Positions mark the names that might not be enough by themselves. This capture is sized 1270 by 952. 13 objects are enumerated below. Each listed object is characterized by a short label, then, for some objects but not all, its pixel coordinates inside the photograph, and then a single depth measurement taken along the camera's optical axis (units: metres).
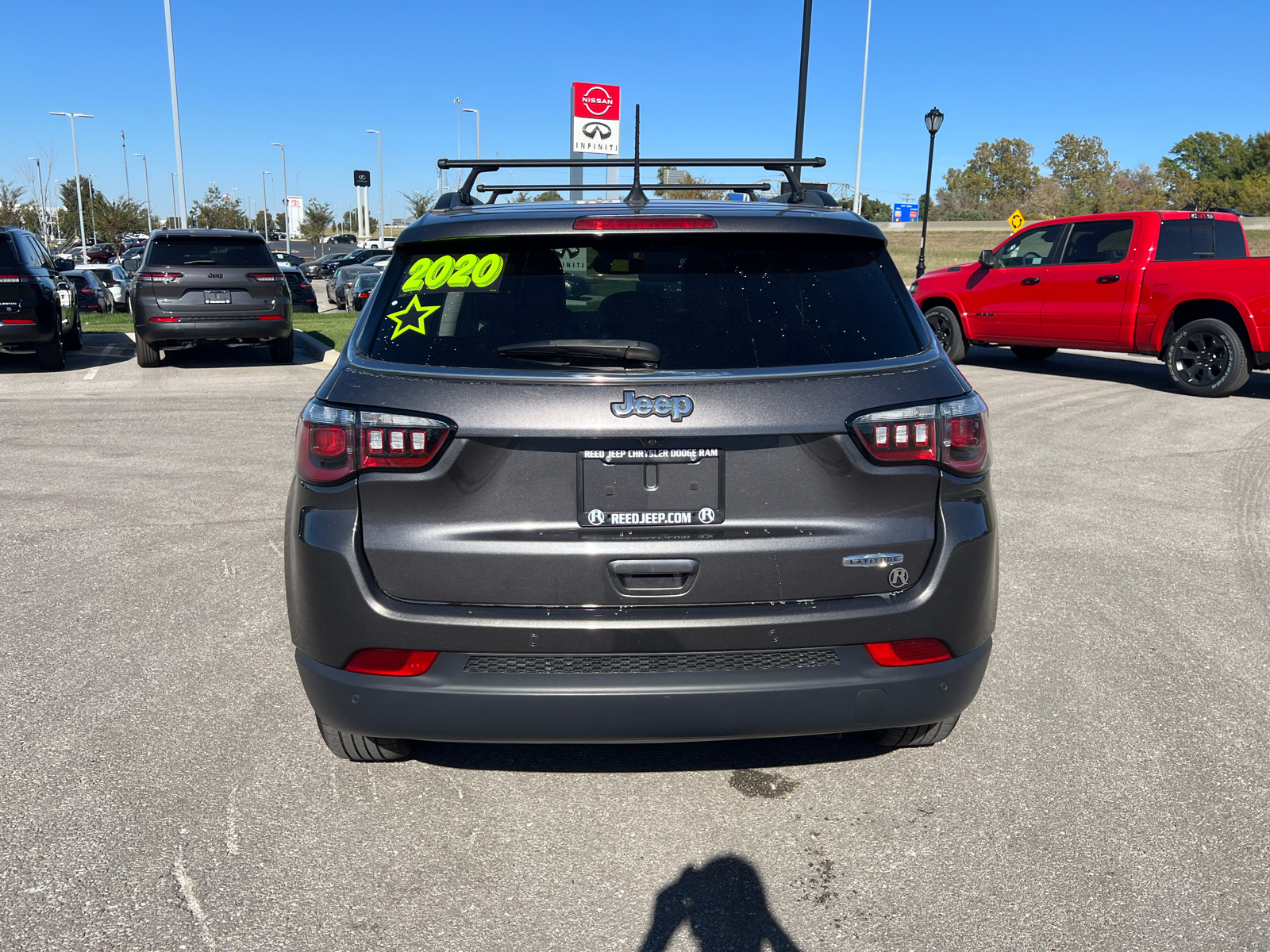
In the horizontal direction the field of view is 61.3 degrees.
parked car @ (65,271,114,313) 26.05
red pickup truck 12.23
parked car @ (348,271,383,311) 18.61
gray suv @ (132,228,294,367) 13.98
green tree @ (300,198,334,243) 104.75
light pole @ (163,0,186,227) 31.70
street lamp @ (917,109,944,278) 30.79
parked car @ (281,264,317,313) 27.06
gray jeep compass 2.75
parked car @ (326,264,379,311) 27.48
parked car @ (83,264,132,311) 27.59
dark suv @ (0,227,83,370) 13.34
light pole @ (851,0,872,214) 42.84
